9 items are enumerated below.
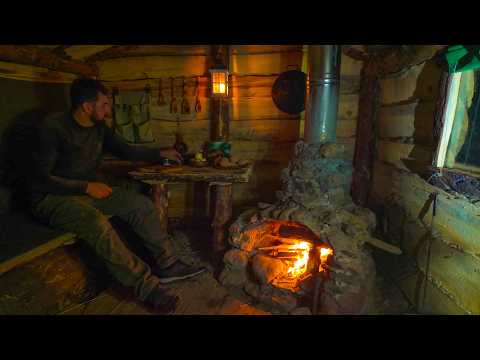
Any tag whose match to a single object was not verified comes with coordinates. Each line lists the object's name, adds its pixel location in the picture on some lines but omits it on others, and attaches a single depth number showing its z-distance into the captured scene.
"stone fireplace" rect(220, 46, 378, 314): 3.15
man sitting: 3.05
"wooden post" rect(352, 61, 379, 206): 4.11
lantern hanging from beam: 4.19
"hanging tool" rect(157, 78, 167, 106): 4.73
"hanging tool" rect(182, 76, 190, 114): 4.70
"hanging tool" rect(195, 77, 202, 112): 4.68
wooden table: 3.64
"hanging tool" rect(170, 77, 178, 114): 4.70
